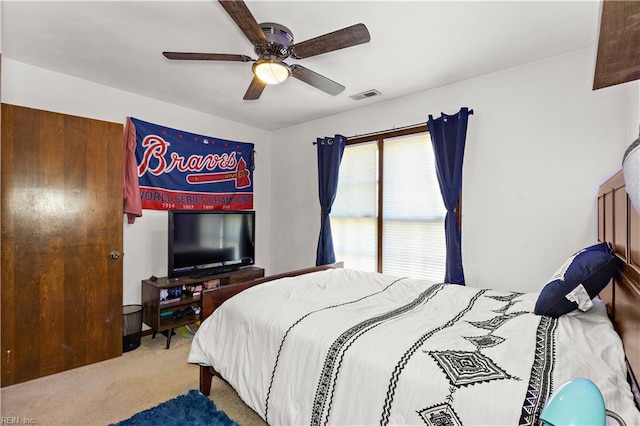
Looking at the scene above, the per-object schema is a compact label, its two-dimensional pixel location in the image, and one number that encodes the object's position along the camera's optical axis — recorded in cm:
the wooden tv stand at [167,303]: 310
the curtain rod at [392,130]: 332
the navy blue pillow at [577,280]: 148
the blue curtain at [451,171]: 298
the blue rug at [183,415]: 193
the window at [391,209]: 330
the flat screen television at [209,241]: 333
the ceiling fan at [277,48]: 172
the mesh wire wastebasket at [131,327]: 304
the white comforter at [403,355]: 108
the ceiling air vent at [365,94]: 332
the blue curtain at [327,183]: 391
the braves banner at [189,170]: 346
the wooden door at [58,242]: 245
